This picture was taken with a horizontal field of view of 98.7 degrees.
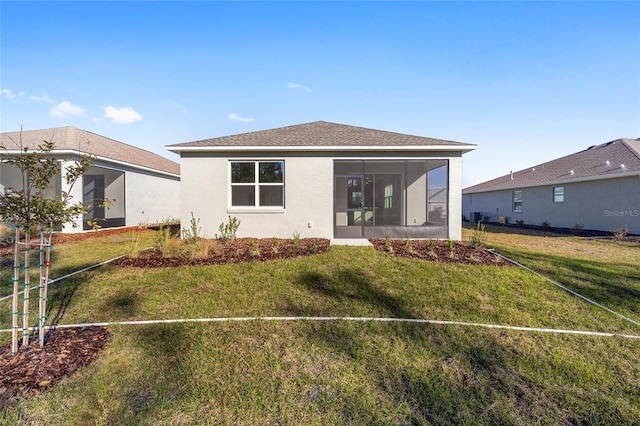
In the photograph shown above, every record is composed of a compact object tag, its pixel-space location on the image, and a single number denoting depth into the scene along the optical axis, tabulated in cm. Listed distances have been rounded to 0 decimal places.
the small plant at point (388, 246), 730
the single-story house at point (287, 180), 930
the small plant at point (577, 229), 1300
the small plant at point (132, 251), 661
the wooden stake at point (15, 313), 282
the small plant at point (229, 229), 885
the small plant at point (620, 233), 1071
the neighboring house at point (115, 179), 1170
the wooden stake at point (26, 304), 292
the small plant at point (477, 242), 767
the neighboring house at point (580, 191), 1196
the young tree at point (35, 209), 286
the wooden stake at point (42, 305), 299
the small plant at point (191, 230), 892
